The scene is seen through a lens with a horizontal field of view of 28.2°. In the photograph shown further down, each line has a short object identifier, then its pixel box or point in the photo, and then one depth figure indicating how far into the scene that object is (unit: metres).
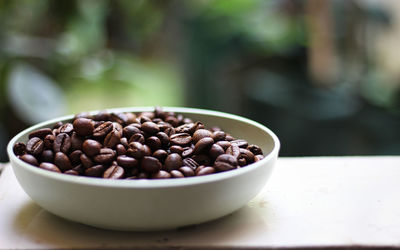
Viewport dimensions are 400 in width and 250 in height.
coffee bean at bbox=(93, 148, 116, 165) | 0.43
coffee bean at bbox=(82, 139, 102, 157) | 0.43
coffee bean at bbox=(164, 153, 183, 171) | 0.43
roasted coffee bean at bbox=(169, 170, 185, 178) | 0.42
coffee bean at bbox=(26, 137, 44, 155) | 0.45
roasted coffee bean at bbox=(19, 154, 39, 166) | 0.43
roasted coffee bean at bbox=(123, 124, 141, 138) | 0.46
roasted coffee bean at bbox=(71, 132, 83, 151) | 0.44
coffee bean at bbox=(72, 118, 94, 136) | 0.45
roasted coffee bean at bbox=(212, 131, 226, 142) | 0.46
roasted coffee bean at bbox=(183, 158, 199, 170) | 0.44
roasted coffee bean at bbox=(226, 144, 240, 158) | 0.44
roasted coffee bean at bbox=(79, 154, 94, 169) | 0.43
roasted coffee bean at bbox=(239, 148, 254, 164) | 0.45
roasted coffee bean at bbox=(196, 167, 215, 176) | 0.42
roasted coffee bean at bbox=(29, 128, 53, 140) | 0.46
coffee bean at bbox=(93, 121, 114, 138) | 0.45
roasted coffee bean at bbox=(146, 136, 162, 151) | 0.45
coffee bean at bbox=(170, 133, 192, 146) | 0.46
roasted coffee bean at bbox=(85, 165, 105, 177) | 0.42
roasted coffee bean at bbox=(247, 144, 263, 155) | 0.46
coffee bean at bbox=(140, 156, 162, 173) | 0.43
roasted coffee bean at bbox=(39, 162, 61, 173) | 0.43
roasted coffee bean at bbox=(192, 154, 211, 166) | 0.45
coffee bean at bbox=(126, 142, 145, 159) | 0.43
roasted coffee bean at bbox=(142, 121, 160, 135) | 0.46
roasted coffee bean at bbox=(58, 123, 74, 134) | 0.46
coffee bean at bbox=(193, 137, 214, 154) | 0.45
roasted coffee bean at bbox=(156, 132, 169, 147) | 0.45
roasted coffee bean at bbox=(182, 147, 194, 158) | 0.45
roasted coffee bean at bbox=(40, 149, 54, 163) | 0.44
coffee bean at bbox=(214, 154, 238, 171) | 0.43
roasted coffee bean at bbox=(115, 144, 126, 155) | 0.44
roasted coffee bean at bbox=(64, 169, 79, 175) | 0.42
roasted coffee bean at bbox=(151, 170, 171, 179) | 0.42
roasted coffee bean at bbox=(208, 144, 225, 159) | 0.44
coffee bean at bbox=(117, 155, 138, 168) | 0.43
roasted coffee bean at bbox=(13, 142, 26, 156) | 0.46
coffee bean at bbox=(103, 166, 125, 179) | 0.42
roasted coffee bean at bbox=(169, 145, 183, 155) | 0.45
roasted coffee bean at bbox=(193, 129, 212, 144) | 0.46
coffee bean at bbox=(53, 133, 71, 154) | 0.44
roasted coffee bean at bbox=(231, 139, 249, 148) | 0.46
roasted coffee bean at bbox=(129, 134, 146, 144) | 0.45
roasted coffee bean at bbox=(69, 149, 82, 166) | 0.44
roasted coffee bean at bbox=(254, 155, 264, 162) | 0.45
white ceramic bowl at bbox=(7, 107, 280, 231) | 0.40
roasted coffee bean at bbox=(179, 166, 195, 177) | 0.42
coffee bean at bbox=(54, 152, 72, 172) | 0.43
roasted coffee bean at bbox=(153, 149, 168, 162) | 0.44
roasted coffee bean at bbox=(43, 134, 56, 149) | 0.45
